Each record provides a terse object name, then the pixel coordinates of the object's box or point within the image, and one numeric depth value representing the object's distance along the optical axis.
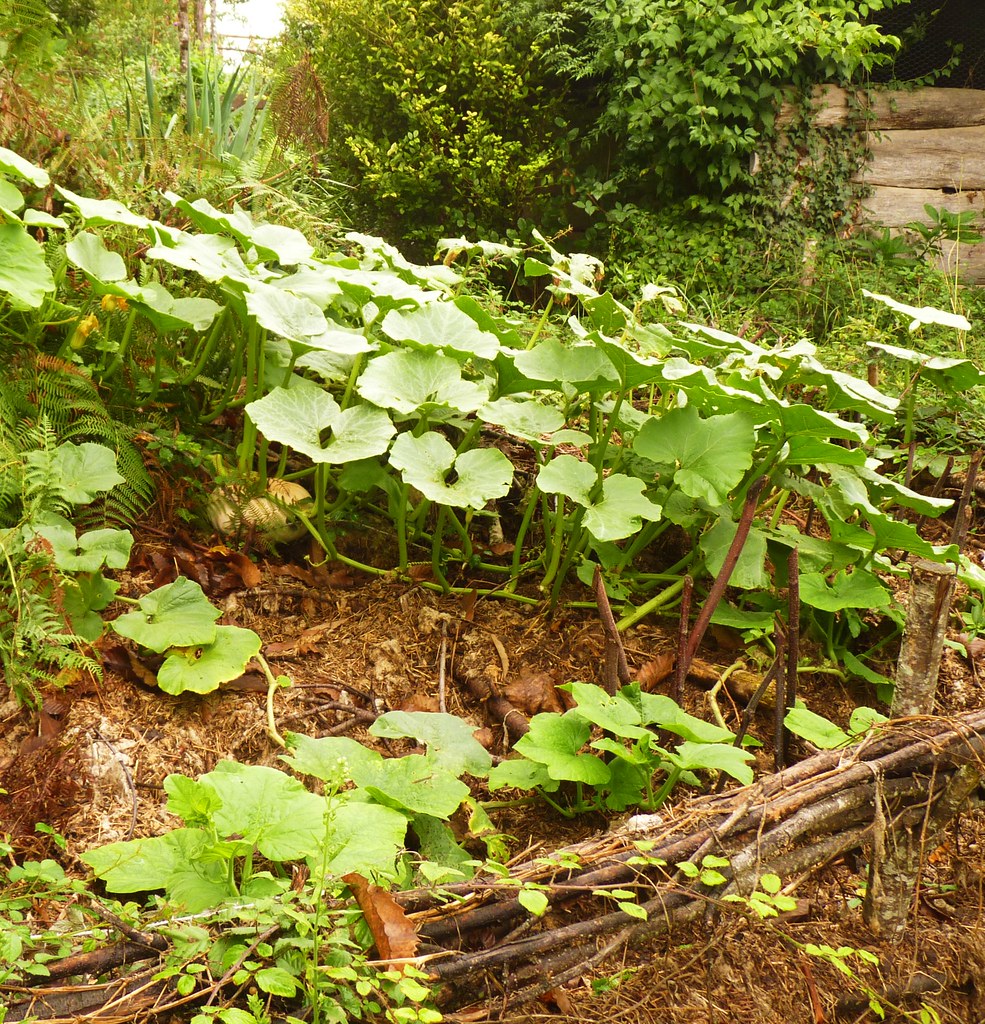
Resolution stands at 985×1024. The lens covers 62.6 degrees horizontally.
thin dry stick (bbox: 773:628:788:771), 1.55
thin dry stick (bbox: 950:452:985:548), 1.86
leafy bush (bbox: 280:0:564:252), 5.85
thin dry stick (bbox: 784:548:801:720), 1.61
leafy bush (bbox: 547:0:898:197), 5.27
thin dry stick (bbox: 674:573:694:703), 1.56
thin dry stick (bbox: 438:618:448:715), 1.74
